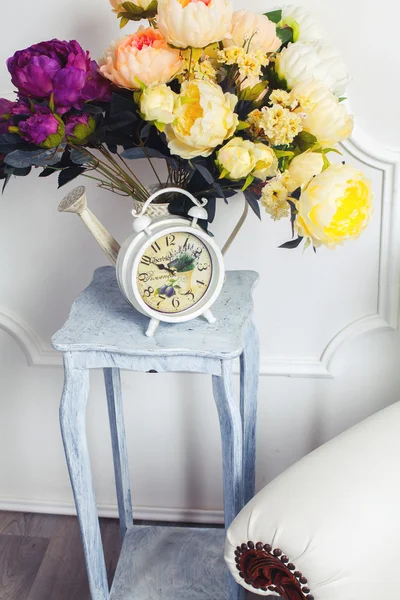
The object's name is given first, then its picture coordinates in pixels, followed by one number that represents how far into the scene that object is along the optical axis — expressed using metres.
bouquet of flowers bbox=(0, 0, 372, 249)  0.90
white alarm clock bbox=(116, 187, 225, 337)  1.03
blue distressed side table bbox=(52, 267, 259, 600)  1.06
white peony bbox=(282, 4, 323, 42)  1.02
